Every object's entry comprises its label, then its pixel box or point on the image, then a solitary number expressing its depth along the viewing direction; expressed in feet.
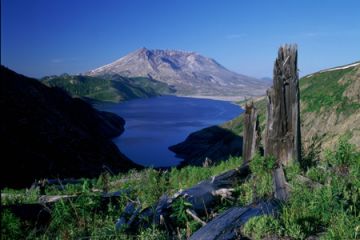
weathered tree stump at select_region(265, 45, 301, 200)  29.27
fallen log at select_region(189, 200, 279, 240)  15.64
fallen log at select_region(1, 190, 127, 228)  19.43
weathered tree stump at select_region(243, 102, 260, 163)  31.86
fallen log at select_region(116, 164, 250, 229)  18.26
